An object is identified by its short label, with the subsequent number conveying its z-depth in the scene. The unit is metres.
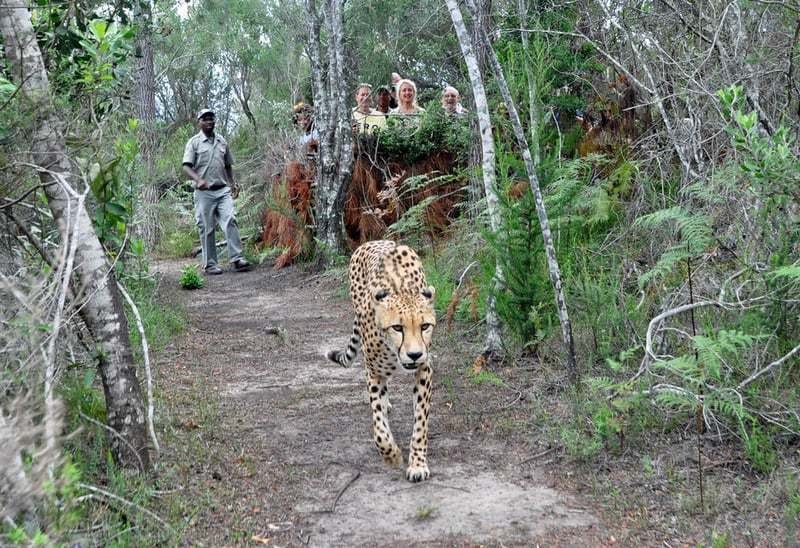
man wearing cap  13.87
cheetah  5.48
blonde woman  14.66
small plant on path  12.85
